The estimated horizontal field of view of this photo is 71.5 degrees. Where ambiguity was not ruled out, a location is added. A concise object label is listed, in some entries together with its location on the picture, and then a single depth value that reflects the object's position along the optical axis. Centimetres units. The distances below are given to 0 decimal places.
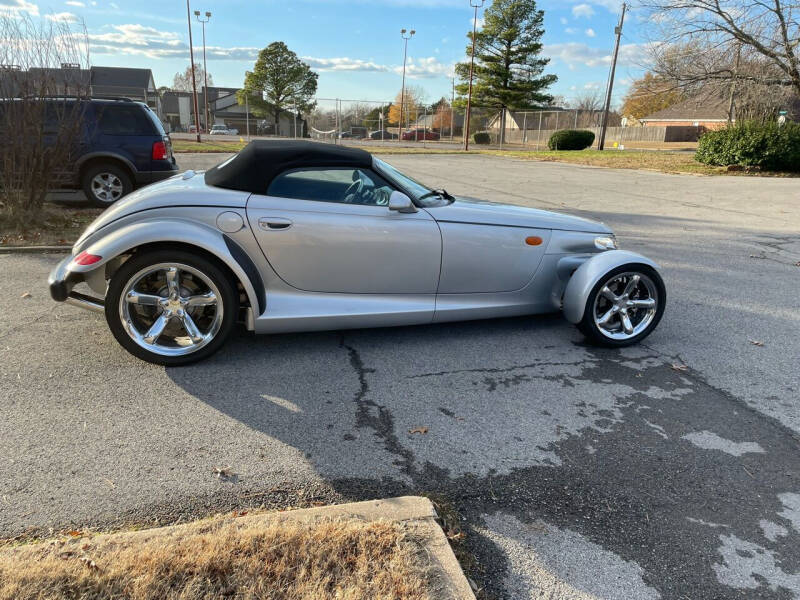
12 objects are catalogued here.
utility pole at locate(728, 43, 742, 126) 2261
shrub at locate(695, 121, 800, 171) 2016
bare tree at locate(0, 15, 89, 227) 727
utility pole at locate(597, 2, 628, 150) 3378
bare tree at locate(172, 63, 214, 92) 9431
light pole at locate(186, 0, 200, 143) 3884
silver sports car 368
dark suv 912
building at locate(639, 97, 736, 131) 6007
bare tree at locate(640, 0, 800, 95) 2253
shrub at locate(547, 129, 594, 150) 3569
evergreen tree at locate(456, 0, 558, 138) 5253
